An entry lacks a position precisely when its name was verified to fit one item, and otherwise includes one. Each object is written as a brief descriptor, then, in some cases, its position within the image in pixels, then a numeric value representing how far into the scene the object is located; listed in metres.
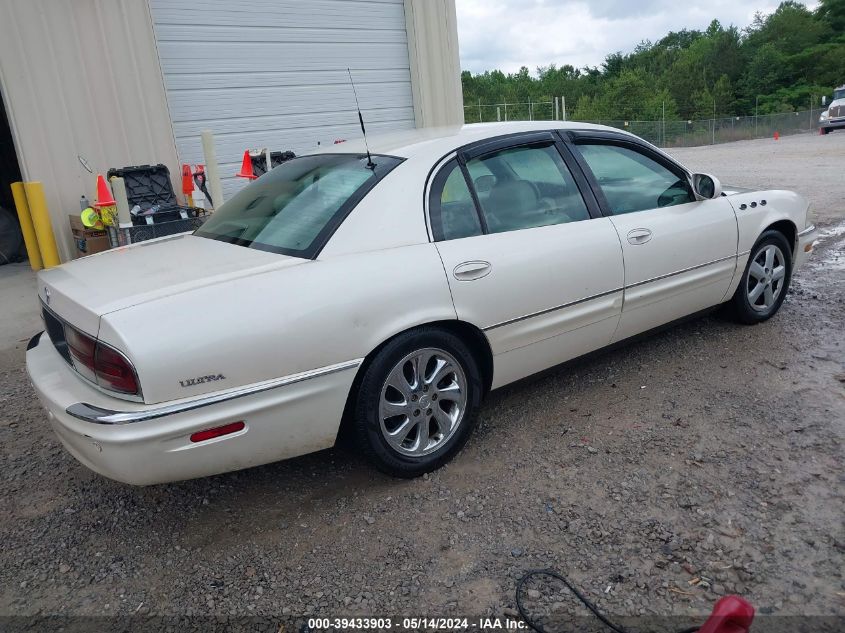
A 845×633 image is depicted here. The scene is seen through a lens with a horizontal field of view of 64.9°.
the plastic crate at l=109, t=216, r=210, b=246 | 6.42
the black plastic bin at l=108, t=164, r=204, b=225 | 6.80
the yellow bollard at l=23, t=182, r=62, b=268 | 6.79
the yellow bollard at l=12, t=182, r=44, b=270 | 7.28
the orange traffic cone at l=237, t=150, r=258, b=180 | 7.42
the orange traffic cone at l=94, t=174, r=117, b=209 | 6.50
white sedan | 2.46
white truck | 31.64
